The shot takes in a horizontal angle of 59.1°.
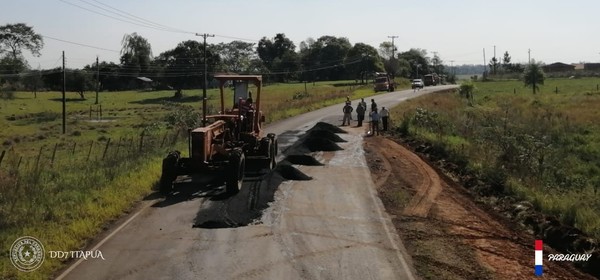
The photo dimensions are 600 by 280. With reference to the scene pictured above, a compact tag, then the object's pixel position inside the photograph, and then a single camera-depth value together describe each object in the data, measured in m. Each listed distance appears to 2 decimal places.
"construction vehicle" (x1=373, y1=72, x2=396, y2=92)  67.75
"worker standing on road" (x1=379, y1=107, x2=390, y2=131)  28.45
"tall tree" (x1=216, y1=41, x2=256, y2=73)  159.93
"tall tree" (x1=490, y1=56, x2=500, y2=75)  165.51
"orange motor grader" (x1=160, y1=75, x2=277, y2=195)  13.62
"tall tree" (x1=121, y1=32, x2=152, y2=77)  115.62
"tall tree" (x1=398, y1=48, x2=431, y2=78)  136.62
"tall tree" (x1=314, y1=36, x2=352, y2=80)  124.00
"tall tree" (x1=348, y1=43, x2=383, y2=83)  108.22
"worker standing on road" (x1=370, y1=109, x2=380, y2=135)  26.95
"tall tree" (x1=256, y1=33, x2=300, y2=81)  149.80
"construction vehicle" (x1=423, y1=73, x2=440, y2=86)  91.62
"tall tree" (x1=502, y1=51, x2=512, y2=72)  173.88
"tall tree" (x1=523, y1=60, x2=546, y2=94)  69.50
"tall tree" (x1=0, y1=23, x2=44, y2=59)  117.69
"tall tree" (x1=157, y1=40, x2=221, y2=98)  95.06
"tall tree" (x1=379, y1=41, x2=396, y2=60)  142.38
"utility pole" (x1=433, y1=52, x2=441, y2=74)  157.48
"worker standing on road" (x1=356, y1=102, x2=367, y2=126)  30.94
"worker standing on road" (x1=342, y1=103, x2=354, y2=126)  31.88
